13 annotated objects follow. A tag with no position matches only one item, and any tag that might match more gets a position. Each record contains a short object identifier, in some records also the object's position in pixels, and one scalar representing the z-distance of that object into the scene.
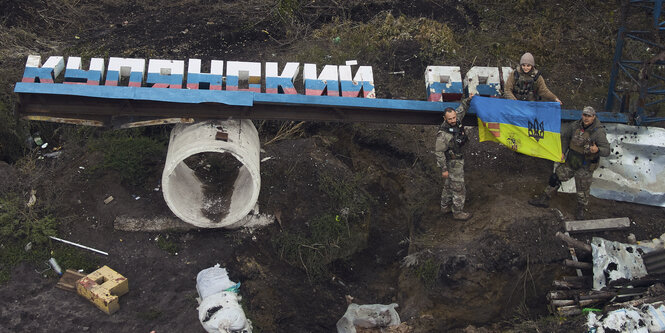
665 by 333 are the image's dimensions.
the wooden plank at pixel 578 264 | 8.89
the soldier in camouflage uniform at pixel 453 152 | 8.95
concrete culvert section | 9.10
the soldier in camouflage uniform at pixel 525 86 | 9.43
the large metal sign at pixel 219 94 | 9.04
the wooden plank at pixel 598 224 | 9.30
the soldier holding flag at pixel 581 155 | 8.83
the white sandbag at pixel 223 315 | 8.33
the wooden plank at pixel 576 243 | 8.98
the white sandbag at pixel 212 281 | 8.90
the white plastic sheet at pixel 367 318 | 9.21
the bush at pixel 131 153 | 10.55
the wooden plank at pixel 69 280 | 8.87
